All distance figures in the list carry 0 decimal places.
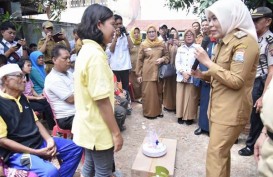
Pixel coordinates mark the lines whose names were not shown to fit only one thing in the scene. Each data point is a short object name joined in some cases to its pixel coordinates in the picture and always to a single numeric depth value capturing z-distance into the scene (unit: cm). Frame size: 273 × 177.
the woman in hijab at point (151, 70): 445
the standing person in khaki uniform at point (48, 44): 466
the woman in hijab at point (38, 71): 399
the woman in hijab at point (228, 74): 179
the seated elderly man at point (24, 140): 210
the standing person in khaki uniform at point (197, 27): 507
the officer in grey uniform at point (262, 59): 275
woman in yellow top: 155
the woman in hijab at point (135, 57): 550
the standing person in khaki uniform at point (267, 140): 110
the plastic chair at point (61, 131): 292
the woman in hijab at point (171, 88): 478
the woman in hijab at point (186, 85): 406
